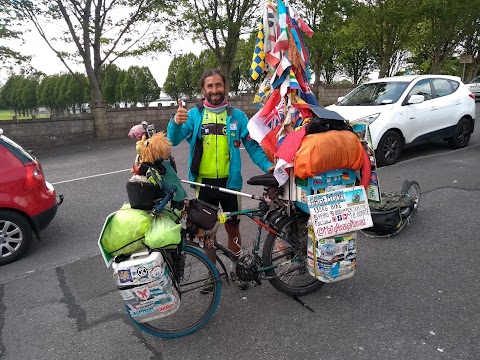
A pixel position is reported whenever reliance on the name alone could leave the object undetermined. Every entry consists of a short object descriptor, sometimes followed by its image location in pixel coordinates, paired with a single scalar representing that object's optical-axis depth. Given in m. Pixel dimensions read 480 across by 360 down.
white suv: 7.16
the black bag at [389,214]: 4.07
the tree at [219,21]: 15.25
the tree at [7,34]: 12.50
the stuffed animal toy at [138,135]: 2.50
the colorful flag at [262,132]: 3.05
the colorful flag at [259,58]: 3.25
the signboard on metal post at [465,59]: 24.35
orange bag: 2.54
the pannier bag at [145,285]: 2.34
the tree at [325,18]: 17.36
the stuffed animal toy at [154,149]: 2.39
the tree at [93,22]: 13.16
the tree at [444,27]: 17.31
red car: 3.97
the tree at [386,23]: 17.17
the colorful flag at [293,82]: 3.08
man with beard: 2.92
